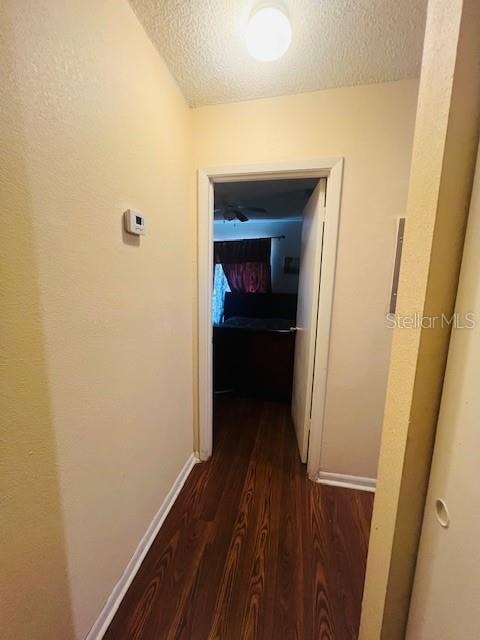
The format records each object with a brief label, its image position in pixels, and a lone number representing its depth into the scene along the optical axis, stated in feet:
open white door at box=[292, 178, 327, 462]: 5.35
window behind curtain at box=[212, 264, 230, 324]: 14.05
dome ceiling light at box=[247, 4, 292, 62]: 3.12
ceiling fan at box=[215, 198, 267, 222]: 10.56
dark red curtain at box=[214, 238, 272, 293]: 13.89
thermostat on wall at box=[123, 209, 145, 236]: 3.34
